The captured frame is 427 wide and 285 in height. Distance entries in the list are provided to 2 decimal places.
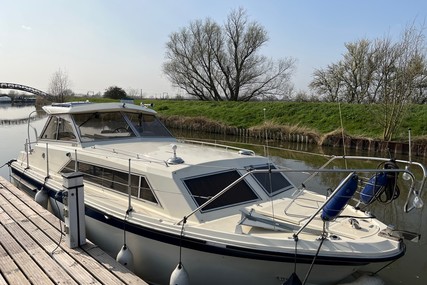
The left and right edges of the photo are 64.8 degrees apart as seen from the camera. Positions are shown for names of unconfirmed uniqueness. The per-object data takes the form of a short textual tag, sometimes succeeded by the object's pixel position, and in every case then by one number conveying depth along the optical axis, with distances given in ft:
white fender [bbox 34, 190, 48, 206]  21.22
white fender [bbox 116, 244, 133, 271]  14.75
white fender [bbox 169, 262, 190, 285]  13.10
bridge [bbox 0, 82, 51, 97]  225.76
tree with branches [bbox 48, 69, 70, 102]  164.76
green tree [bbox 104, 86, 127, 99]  111.63
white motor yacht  12.69
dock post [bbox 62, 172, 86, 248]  15.31
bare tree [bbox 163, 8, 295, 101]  119.44
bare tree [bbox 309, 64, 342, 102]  101.76
